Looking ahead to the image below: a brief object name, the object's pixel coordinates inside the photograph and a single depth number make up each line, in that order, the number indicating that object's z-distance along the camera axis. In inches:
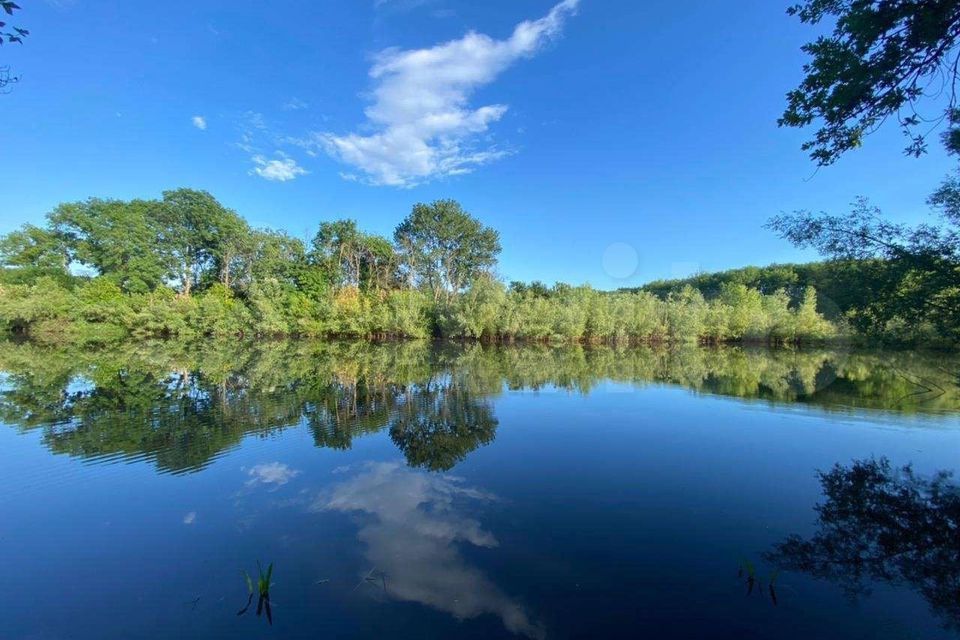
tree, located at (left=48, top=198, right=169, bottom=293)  1726.1
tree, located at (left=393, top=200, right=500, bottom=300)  2084.2
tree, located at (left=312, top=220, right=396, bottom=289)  2036.2
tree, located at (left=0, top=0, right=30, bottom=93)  117.6
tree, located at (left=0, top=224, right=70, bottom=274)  1710.1
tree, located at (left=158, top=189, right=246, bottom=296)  1854.1
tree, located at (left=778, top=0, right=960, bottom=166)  215.8
